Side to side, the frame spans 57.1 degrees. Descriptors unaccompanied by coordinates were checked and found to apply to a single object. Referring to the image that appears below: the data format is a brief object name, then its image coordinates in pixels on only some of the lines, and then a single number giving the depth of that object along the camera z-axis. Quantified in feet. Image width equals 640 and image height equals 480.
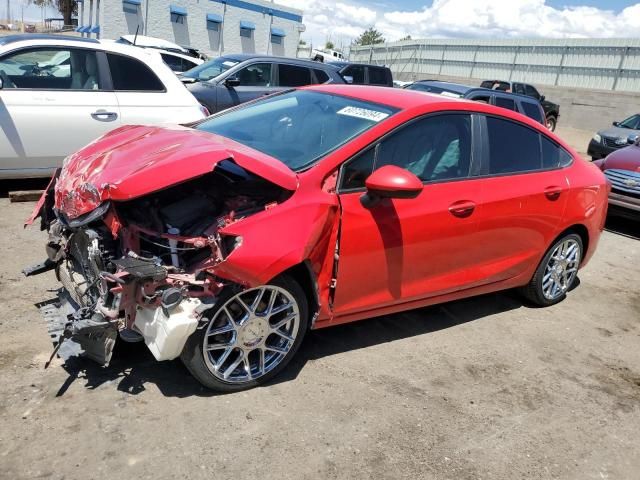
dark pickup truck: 71.51
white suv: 19.42
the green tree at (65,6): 169.16
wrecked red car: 9.52
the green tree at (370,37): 265.13
